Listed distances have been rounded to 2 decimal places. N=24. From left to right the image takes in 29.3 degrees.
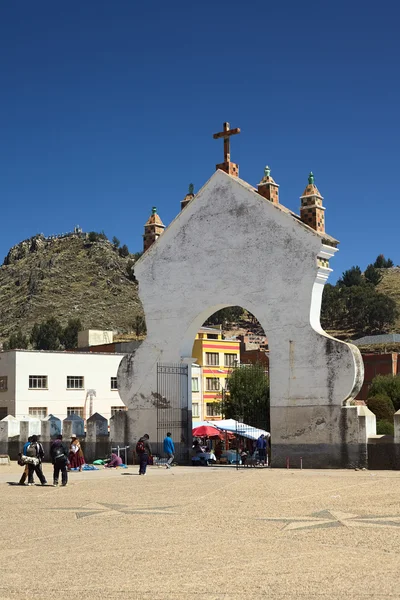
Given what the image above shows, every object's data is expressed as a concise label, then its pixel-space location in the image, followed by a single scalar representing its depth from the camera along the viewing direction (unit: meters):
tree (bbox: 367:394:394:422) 37.25
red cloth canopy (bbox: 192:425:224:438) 31.90
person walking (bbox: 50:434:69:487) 17.91
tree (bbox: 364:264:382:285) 115.70
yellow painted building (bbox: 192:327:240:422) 64.06
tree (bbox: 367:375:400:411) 53.31
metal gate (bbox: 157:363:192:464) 23.73
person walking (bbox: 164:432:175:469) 22.11
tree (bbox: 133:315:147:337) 96.91
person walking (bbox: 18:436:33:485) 18.36
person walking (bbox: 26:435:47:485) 18.14
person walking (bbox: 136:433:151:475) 20.09
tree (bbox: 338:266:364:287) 116.94
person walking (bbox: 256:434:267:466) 26.27
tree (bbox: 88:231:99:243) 138.00
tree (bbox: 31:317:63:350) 94.89
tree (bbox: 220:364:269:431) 56.03
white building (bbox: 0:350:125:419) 50.50
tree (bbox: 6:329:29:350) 91.62
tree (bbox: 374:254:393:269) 132.25
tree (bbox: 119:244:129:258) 138.50
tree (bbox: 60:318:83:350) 95.75
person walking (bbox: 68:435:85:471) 22.25
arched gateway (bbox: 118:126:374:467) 20.34
